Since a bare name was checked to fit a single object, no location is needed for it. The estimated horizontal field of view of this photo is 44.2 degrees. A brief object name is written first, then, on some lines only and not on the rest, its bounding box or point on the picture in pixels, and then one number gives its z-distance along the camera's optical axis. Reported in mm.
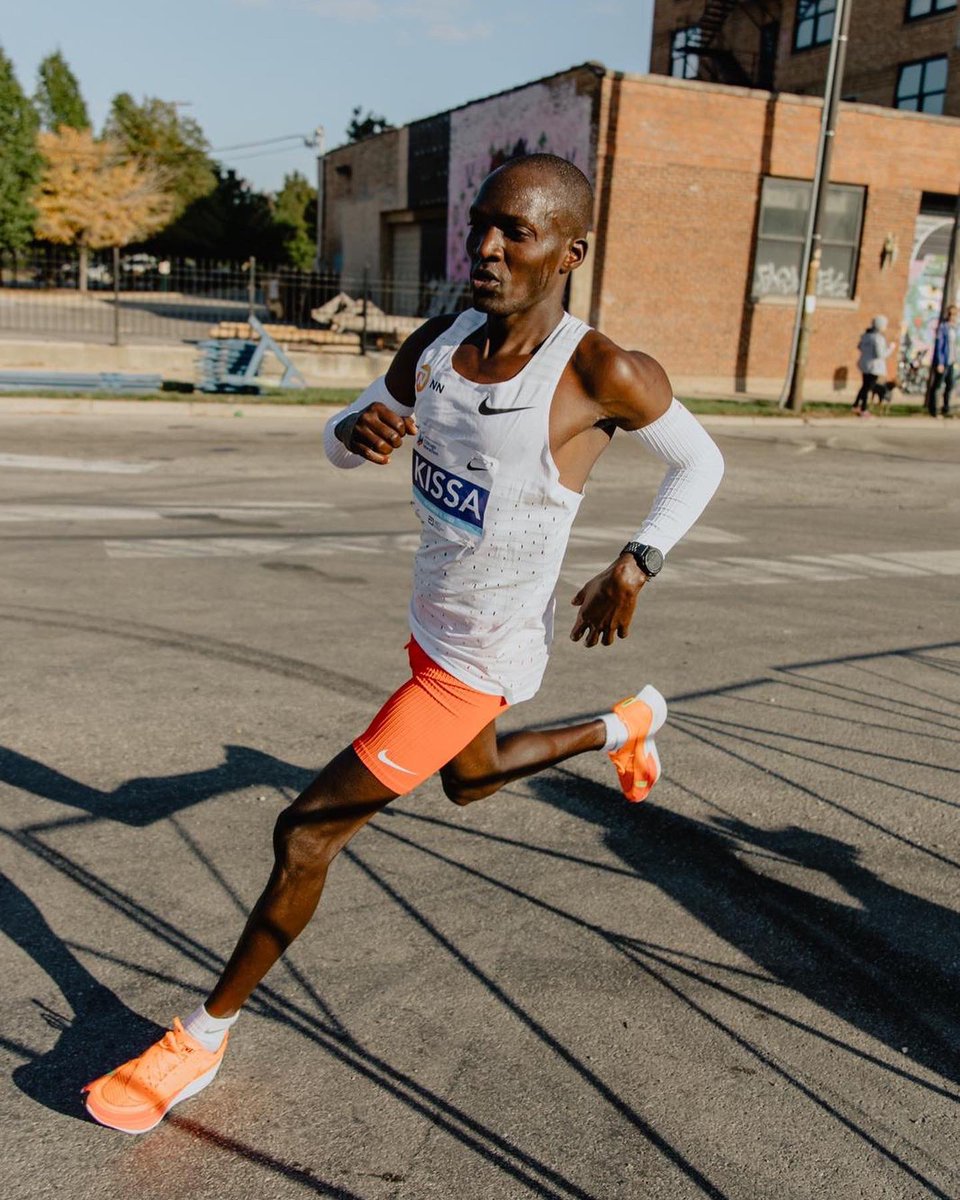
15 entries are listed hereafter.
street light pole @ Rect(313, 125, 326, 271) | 43312
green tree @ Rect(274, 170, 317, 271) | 65250
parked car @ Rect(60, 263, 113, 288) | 51094
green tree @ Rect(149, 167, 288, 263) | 62062
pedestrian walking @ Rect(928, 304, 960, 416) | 22766
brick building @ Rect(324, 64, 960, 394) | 24359
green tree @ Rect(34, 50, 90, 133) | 67875
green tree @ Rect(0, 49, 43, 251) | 53750
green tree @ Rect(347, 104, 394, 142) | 81875
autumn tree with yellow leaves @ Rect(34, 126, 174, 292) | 56281
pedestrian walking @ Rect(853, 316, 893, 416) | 22500
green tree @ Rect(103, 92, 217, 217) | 62312
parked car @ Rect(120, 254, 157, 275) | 51200
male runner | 2738
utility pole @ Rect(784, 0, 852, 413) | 19703
